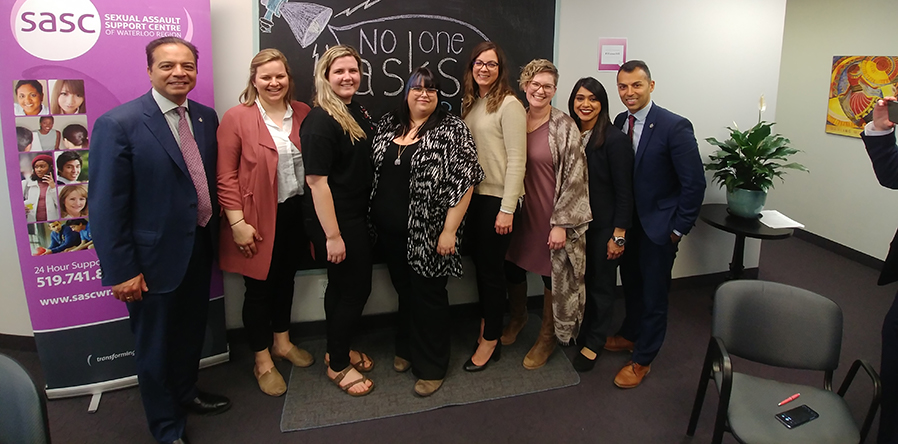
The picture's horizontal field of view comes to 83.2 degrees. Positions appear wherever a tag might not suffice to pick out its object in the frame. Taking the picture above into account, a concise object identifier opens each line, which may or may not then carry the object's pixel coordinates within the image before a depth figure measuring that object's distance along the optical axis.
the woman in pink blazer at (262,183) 2.19
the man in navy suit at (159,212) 1.79
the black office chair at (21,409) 1.26
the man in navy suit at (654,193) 2.26
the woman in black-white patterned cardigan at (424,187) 2.16
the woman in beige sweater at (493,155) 2.26
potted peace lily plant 3.08
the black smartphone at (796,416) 1.70
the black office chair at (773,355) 1.67
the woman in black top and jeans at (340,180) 2.06
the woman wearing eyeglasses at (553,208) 2.32
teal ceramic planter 3.15
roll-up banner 2.06
